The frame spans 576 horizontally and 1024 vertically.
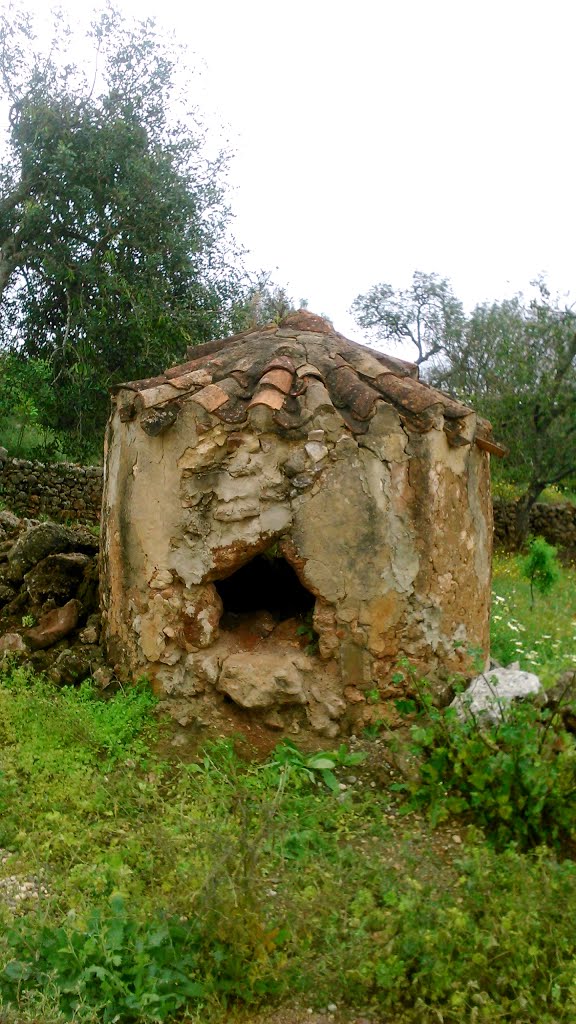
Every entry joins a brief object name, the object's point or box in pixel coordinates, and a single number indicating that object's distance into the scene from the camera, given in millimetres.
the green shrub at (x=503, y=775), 4234
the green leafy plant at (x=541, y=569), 11203
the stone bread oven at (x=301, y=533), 5527
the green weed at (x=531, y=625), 6596
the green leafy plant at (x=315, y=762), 5082
